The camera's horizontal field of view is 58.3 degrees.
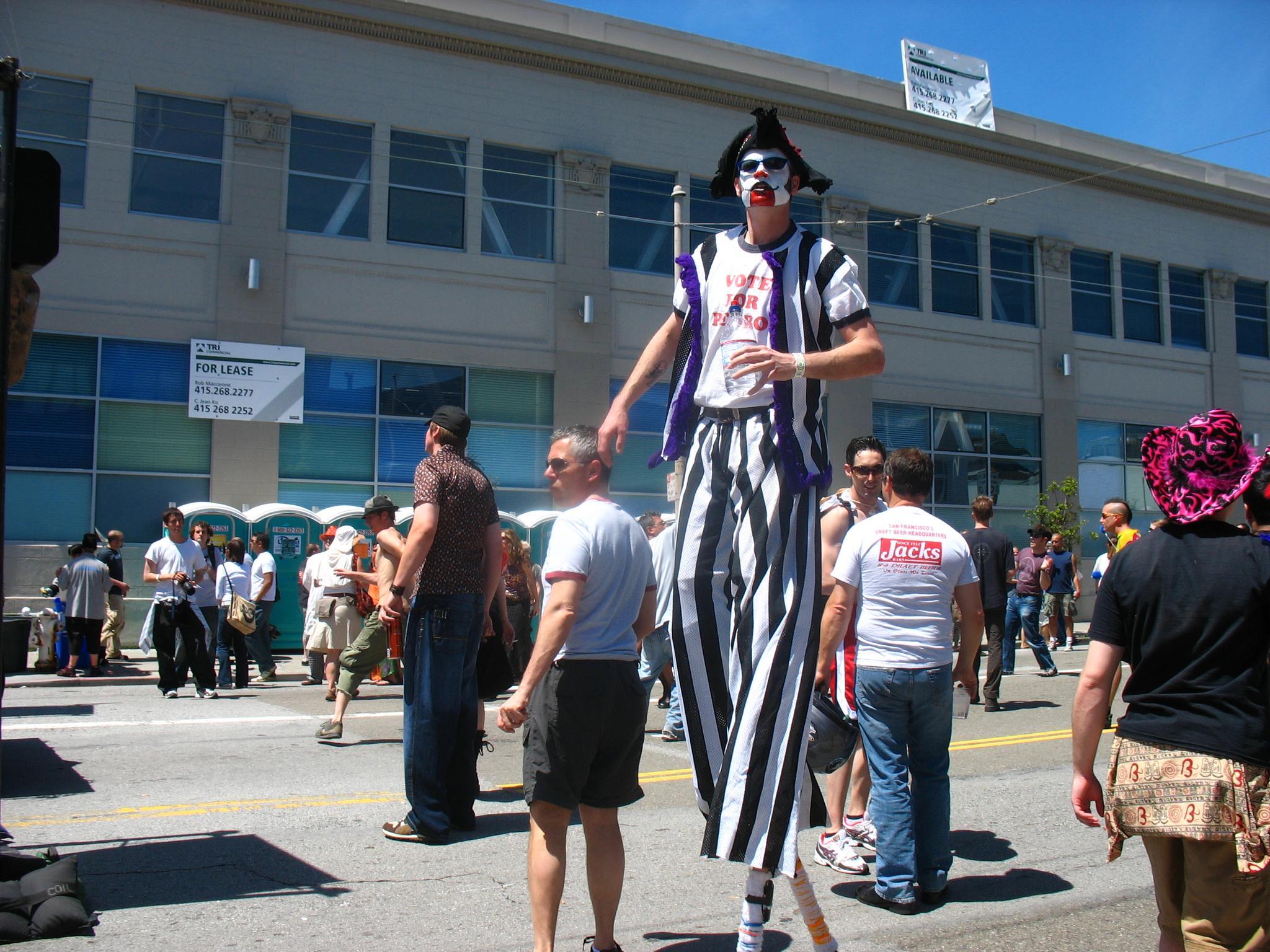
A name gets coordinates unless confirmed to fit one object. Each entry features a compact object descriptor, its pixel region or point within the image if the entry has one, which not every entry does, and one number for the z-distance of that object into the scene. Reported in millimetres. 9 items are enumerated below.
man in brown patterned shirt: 5617
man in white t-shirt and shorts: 3807
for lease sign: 18859
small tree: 24422
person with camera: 12148
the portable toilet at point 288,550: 17250
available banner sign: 25594
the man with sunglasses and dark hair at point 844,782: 5332
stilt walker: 3346
